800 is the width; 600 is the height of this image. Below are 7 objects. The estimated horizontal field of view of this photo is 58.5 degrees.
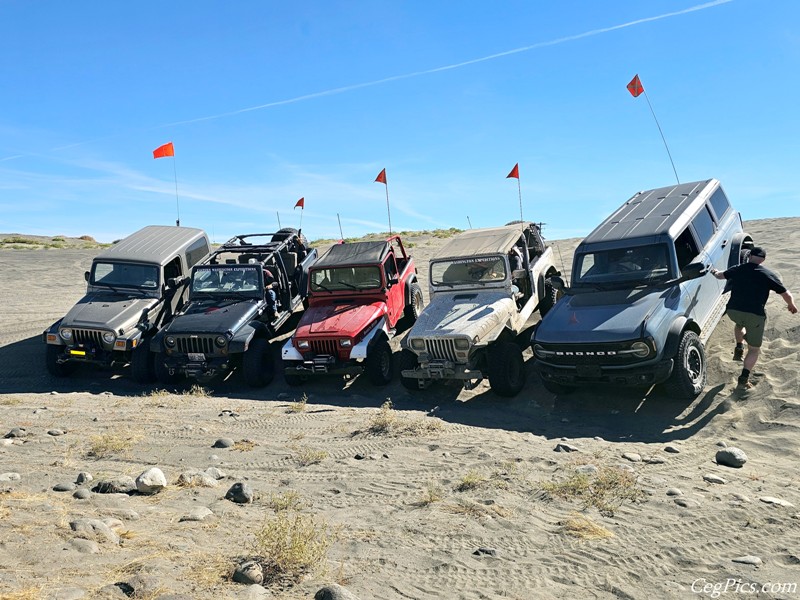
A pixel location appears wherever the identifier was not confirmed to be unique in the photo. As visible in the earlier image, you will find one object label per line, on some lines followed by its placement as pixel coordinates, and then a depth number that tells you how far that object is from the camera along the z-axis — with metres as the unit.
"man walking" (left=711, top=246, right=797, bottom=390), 9.50
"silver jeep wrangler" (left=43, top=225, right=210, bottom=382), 13.43
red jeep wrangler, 11.84
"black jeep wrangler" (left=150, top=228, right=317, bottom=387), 12.55
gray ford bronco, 9.02
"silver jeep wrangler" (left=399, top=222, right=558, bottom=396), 10.59
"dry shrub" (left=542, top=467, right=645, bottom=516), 6.06
